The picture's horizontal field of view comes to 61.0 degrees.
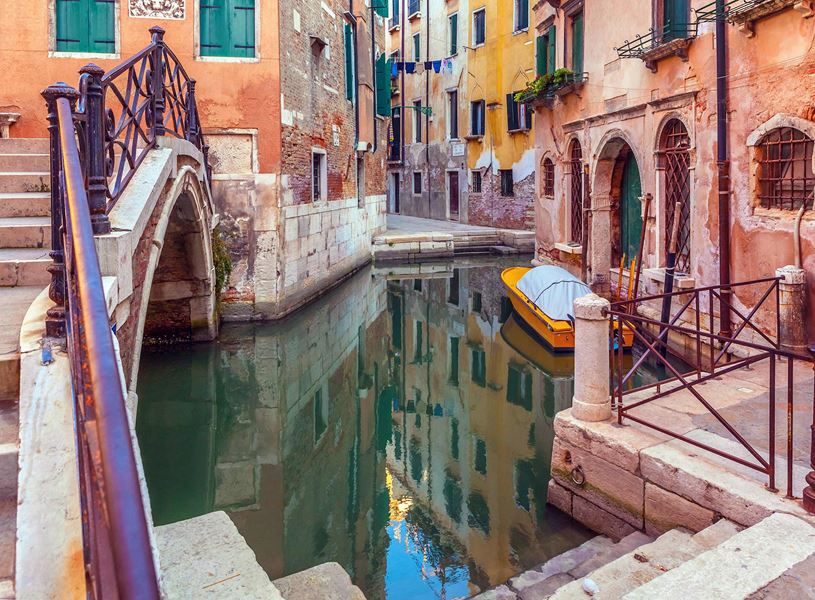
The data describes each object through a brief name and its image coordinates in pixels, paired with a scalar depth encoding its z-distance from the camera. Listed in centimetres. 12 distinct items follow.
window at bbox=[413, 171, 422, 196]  2856
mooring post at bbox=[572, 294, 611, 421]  471
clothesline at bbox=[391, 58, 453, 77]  2542
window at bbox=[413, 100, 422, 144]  2783
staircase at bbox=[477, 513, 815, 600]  294
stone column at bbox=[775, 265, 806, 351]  654
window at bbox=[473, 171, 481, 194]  2466
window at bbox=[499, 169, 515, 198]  2312
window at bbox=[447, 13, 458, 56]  2517
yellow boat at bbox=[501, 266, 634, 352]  953
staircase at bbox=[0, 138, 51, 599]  222
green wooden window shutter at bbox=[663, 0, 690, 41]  877
